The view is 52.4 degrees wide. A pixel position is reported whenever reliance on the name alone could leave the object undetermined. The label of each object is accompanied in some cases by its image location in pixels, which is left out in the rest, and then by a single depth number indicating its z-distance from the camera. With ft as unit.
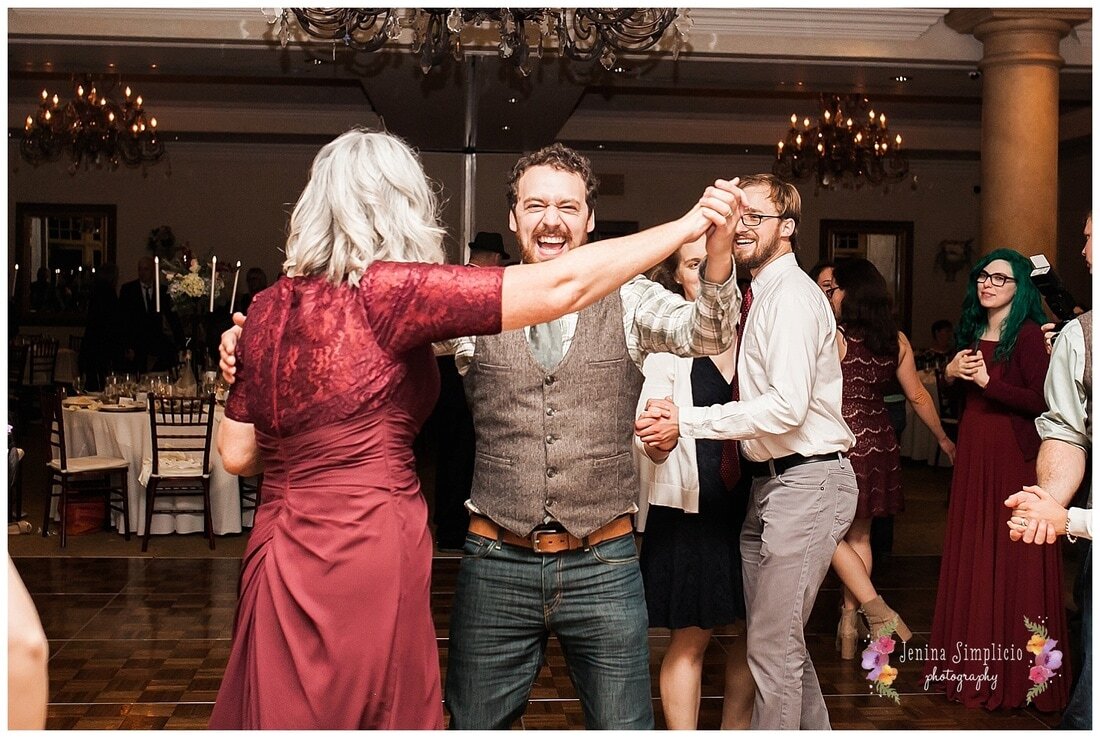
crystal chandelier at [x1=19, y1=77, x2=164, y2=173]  30.58
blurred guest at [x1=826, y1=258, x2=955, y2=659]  14.47
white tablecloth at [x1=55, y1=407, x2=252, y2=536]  22.11
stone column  23.24
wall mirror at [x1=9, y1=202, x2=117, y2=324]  46.44
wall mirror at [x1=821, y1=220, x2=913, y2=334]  49.44
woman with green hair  12.34
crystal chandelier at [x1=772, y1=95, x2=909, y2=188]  31.76
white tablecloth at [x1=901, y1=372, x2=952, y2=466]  33.55
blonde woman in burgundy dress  5.74
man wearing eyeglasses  8.81
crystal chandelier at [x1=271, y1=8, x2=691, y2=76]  15.35
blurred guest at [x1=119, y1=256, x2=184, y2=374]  32.99
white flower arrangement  22.99
